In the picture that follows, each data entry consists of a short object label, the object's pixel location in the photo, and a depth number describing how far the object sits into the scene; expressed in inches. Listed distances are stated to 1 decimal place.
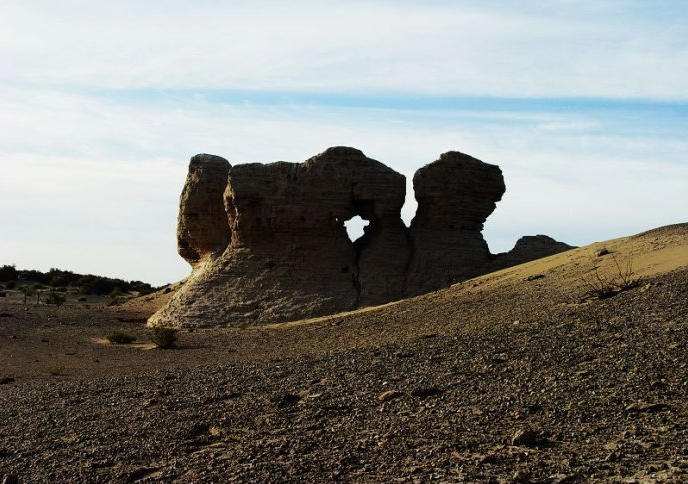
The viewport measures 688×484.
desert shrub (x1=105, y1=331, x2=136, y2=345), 915.4
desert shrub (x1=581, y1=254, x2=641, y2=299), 603.5
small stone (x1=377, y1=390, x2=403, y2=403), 414.6
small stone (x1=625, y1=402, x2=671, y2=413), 339.9
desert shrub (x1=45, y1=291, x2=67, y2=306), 1507.1
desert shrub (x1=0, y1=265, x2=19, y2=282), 2209.6
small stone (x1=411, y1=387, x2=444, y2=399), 411.4
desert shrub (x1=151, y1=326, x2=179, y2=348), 836.0
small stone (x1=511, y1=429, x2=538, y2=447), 320.2
